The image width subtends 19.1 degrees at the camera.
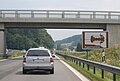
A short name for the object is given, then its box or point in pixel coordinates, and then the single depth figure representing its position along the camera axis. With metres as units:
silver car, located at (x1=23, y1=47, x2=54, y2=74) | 20.39
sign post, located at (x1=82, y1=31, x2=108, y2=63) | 26.30
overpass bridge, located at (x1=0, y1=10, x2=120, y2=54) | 53.41
